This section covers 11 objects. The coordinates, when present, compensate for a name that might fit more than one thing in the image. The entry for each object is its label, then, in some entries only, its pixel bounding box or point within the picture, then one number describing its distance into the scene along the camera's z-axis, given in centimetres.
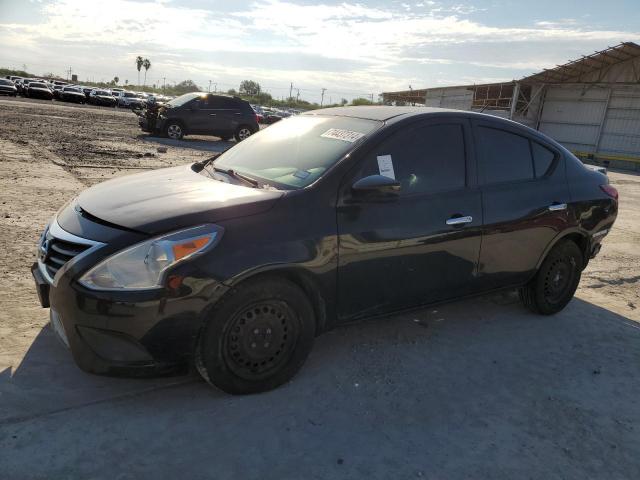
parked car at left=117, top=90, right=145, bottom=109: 4546
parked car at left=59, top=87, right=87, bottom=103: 4312
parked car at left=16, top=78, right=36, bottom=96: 4203
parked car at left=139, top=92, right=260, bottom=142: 1817
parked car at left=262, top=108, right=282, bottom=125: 3608
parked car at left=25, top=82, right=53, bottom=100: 4125
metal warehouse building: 2920
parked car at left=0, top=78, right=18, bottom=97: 3953
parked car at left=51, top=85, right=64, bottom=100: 4388
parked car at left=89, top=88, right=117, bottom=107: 4481
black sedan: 268
